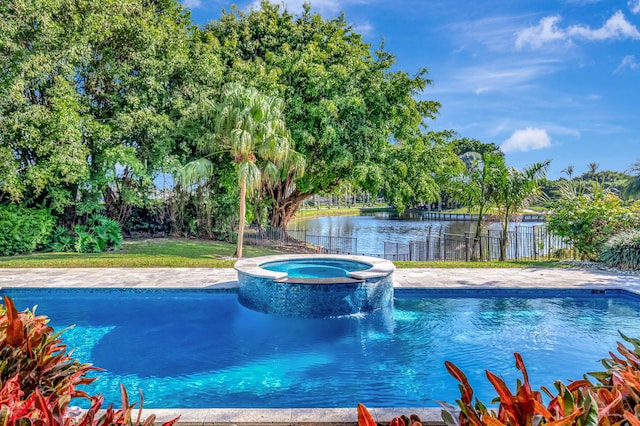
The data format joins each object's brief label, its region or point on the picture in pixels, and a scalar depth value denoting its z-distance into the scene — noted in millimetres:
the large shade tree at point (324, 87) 15203
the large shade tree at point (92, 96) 12031
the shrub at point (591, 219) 11766
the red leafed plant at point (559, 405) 1456
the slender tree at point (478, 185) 13906
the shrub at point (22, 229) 12844
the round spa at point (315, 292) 7051
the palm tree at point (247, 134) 11828
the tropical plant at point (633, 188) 19812
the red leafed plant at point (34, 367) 1952
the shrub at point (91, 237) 13875
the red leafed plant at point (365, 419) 1442
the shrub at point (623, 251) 10555
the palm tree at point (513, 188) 13336
